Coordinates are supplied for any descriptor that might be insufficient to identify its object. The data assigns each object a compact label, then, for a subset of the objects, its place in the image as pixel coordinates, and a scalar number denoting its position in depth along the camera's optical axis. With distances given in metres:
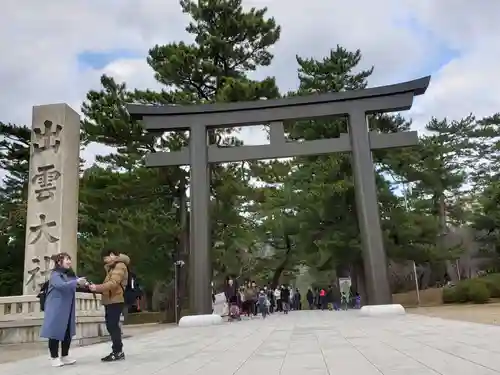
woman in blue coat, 6.30
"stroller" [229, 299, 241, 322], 17.31
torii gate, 15.27
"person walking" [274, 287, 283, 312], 26.17
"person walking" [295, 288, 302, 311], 33.56
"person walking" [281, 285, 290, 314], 23.61
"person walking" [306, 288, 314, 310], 29.58
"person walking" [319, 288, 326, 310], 27.42
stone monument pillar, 11.83
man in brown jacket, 6.50
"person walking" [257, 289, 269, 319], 19.30
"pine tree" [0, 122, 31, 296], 23.06
